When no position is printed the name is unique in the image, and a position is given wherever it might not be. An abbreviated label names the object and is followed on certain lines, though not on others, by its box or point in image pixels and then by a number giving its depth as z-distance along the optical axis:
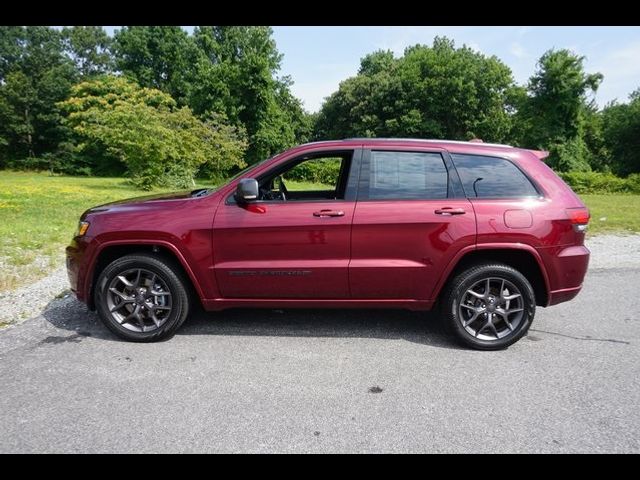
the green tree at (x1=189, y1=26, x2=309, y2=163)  37.25
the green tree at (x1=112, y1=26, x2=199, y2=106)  47.69
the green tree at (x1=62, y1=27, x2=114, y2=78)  57.25
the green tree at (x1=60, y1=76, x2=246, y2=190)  19.53
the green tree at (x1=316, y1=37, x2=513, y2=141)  42.22
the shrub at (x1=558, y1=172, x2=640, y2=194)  25.19
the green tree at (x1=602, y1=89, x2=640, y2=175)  33.81
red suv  3.53
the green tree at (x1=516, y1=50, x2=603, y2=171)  31.75
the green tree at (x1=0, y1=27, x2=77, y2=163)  45.17
